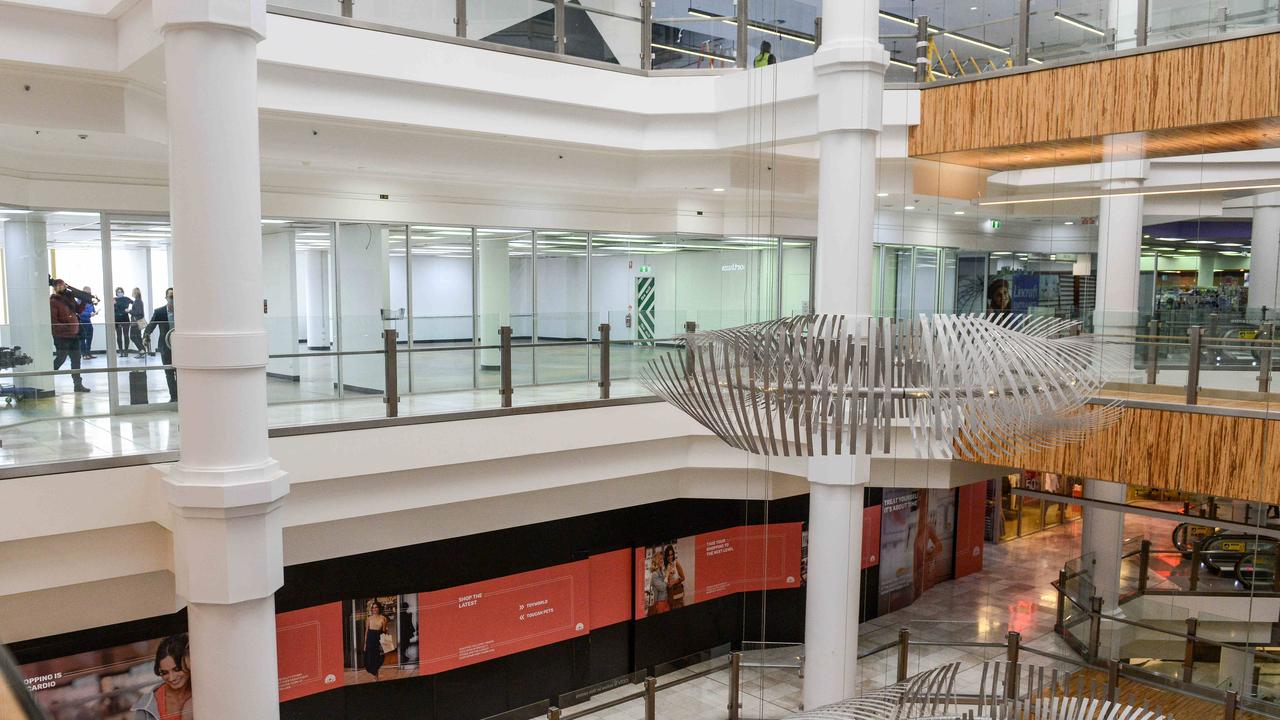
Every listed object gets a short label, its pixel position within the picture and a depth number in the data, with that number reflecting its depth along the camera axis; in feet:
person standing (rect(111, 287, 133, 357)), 32.07
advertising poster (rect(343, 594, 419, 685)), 33.81
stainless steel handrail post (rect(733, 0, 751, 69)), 35.42
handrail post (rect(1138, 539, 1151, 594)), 36.04
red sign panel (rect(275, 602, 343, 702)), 32.14
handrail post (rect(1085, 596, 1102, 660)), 38.55
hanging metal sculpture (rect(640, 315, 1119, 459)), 14.76
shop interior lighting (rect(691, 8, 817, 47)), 31.78
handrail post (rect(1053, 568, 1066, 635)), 41.39
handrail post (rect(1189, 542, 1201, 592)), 33.58
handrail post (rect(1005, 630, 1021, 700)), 35.66
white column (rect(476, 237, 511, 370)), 41.65
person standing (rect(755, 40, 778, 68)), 33.71
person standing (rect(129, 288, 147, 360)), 32.24
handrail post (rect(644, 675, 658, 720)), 32.12
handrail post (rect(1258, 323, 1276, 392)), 25.75
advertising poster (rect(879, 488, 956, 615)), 48.96
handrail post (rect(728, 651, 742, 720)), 35.27
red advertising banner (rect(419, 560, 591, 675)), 35.35
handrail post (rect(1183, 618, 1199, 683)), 34.42
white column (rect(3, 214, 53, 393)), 30.09
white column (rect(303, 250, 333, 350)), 36.94
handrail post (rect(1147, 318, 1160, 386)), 28.40
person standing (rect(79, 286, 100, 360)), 25.64
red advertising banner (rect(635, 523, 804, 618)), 41.91
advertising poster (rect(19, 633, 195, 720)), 27.04
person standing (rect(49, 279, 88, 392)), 25.40
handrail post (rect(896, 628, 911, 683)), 36.42
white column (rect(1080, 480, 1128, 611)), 36.65
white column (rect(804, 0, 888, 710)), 29.09
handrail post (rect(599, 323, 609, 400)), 33.14
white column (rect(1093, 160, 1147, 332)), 28.45
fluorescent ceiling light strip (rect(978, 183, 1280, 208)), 26.40
